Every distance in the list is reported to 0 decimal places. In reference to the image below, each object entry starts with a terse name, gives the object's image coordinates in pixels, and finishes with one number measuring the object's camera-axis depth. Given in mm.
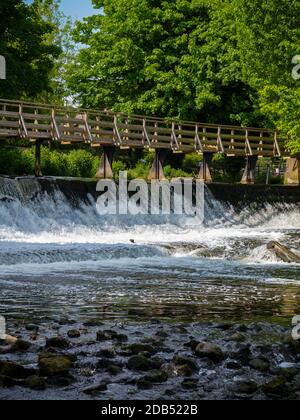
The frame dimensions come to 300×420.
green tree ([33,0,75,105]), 58156
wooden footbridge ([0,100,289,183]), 28984
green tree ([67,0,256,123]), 40094
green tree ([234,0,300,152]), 34156
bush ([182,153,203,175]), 44834
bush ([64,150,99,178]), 36188
